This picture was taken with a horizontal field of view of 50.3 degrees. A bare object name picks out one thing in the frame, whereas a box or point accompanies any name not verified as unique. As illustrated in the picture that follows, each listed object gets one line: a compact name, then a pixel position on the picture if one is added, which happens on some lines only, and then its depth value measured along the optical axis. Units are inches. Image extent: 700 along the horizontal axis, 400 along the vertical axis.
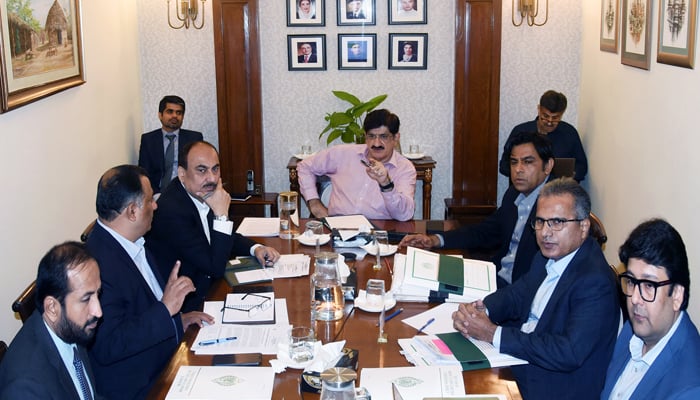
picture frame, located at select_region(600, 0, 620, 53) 206.7
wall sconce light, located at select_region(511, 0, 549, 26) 241.1
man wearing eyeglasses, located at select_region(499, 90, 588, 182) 223.0
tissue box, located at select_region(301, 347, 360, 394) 89.6
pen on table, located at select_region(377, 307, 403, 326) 111.3
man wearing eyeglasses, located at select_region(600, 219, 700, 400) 82.6
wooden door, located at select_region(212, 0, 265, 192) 245.1
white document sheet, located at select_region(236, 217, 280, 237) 156.9
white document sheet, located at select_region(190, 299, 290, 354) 100.2
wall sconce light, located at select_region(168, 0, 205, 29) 244.5
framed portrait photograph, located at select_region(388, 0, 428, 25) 246.2
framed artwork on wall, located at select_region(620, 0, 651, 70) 179.5
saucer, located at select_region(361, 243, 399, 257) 141.2
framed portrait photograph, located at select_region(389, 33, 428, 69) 248.7
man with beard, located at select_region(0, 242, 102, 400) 79.6
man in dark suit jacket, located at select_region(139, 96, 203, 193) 233.5
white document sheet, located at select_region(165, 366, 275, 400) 87.1
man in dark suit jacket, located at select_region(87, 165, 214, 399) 103.2
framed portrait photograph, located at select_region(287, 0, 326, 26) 247.6
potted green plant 241.3
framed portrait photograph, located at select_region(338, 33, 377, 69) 250.1
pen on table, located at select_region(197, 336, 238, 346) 102.0
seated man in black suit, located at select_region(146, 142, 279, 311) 131.5
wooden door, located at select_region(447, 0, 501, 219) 242.5
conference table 90.4
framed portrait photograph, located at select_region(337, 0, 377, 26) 247.4
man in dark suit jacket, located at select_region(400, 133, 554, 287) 146.9
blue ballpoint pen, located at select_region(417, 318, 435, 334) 107.3
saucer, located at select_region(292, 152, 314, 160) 250.1
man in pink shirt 171.0
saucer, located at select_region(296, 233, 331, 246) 148.3
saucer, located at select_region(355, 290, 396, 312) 113.7
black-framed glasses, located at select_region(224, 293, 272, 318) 113.1
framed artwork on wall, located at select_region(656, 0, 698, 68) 149.4
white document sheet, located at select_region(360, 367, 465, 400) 88.3
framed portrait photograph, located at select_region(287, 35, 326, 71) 250.2
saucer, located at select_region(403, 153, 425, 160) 246.0
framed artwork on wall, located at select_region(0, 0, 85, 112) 151.3
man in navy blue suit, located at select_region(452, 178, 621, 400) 98.6
